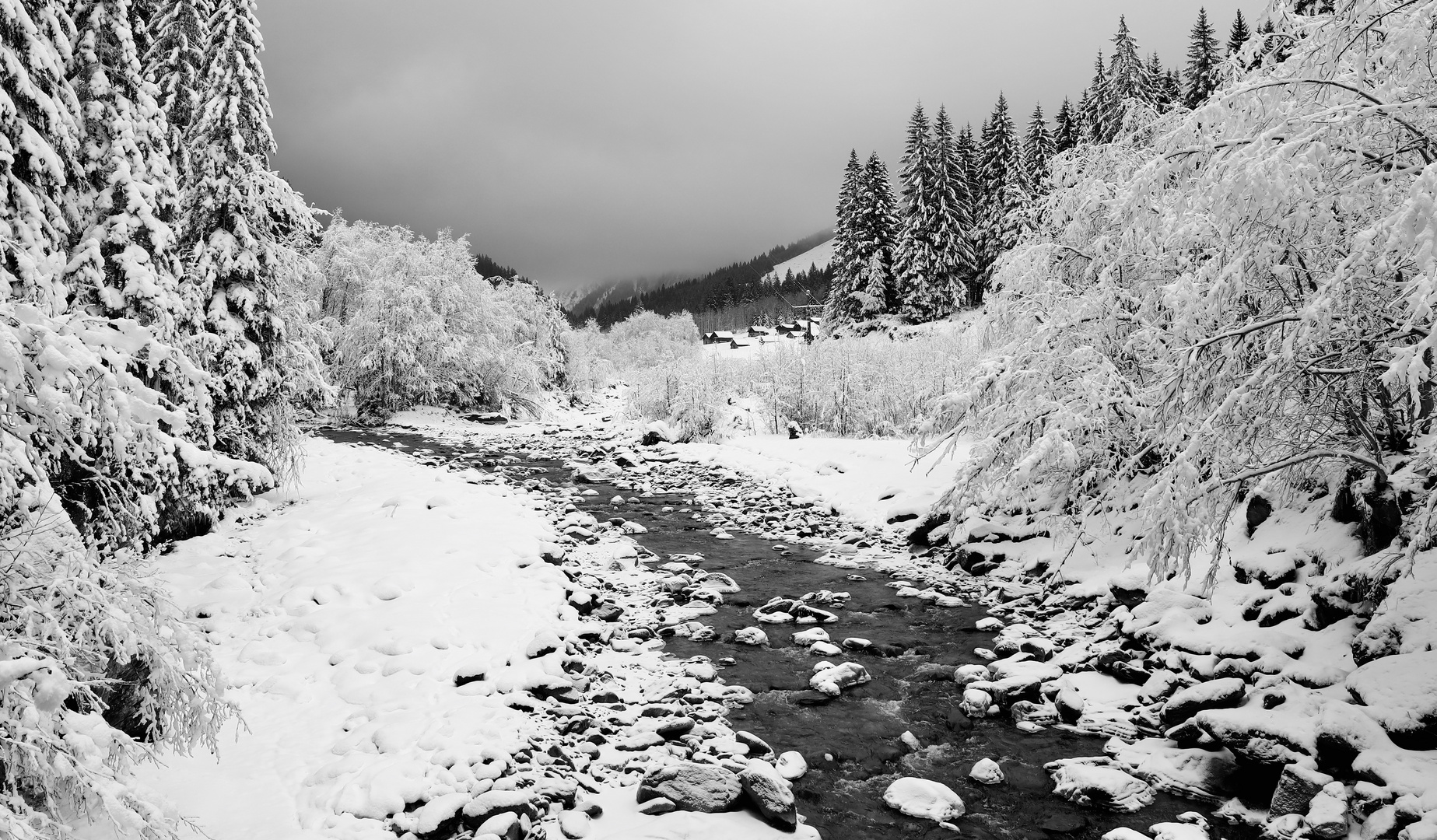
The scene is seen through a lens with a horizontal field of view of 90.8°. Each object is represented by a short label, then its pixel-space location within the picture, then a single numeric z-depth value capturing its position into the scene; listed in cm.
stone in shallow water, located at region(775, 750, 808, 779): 554
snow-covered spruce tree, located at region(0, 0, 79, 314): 705
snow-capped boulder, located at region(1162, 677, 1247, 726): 561
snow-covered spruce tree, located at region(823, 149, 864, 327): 4409
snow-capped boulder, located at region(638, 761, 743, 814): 495
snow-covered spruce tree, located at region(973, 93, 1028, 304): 4059
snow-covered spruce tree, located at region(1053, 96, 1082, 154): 4250
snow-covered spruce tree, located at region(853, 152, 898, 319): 4303
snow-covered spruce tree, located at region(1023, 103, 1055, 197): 3950
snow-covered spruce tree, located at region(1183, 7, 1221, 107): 3759
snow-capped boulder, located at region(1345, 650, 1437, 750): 455
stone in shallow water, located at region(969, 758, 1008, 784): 542
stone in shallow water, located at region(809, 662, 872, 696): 697
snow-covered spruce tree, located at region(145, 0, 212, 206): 1164
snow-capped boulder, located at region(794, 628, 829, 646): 820
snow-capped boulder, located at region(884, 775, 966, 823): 503
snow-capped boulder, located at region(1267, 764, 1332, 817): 458
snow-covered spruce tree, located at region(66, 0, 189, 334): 862
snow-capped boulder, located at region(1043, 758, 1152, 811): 504
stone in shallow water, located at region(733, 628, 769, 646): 819
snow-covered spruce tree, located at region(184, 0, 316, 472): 1169
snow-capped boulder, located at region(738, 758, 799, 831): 483
